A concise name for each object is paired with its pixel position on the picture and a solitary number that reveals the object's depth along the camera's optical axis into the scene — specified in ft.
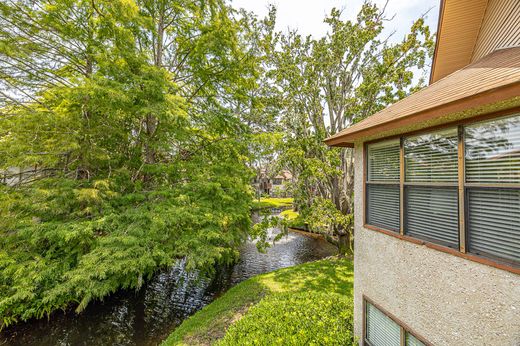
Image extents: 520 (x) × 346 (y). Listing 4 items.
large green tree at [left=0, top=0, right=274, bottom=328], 20.94
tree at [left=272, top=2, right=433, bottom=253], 35.06
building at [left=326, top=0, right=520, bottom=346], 8.30
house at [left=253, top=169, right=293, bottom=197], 156.15
